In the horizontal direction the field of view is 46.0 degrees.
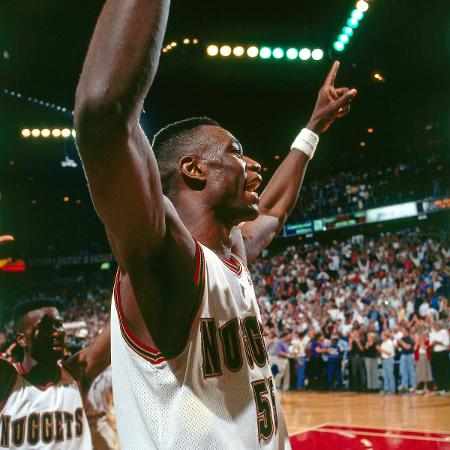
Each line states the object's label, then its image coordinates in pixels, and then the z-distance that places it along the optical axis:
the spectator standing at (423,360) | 11.34
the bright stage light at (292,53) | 12.55
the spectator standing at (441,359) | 11.21
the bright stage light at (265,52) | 12.77
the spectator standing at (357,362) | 12.88
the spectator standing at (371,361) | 12.56
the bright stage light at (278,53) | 12.75
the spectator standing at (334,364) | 13.49
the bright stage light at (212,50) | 12.89
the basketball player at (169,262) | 1.07
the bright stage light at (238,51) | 12.84
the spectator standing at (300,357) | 14.18
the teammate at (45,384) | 3.25
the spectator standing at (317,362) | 13.84
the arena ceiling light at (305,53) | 12.32
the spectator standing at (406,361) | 11.63
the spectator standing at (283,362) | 14.17
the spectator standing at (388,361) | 11.92
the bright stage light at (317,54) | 12.22
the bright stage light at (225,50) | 12.88
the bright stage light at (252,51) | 12.79
